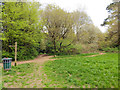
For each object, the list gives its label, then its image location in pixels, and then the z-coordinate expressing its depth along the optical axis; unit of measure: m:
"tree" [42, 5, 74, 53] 9.89
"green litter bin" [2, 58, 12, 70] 4.02
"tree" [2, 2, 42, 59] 7.09
